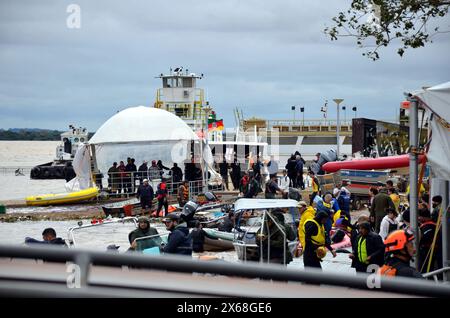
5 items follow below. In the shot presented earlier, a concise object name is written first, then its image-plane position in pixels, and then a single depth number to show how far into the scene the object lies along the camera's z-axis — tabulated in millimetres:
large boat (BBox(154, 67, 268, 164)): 51125
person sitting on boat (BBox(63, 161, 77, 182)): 42094
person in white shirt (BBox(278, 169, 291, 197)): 36675
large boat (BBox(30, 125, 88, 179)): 66875
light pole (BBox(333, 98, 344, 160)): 40062
